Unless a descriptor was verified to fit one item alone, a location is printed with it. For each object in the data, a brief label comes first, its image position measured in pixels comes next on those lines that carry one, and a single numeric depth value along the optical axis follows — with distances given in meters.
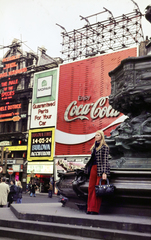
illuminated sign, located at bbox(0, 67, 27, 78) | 43.84
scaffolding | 37.16
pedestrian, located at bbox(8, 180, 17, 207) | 12.50
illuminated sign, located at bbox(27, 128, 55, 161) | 38.12
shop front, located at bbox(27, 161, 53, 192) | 37.62
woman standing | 5.54
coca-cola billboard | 33.94
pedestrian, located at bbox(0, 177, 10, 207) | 10.79
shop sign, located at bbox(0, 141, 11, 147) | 43.44
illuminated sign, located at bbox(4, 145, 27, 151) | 41.45
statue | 5.63
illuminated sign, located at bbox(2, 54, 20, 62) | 45.57
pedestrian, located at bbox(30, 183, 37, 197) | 27.83
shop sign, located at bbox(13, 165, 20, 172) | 41.12
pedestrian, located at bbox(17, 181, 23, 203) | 13.05
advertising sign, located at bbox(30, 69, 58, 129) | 38.78
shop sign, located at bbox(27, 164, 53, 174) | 37.39
